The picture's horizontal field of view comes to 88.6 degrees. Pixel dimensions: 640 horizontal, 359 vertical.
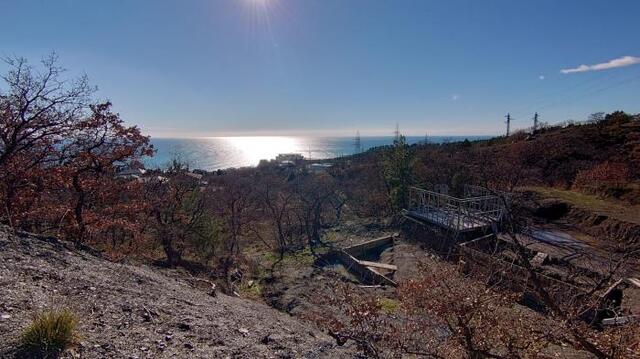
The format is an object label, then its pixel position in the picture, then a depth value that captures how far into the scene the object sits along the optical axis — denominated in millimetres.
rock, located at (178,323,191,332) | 5565
